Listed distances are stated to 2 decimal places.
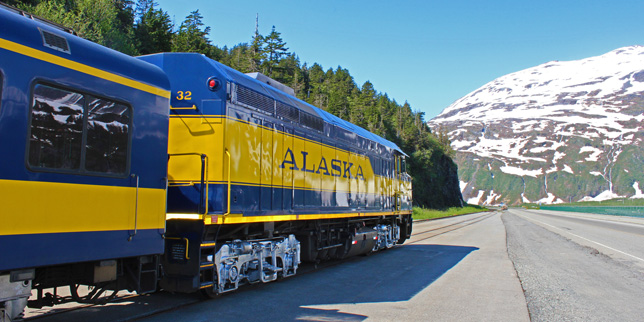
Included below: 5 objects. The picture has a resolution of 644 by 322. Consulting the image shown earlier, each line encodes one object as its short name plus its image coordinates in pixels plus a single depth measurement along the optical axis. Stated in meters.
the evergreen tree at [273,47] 75.69
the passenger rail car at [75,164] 3.90
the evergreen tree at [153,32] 63.05
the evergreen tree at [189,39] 62.73
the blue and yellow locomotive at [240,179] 6.68
